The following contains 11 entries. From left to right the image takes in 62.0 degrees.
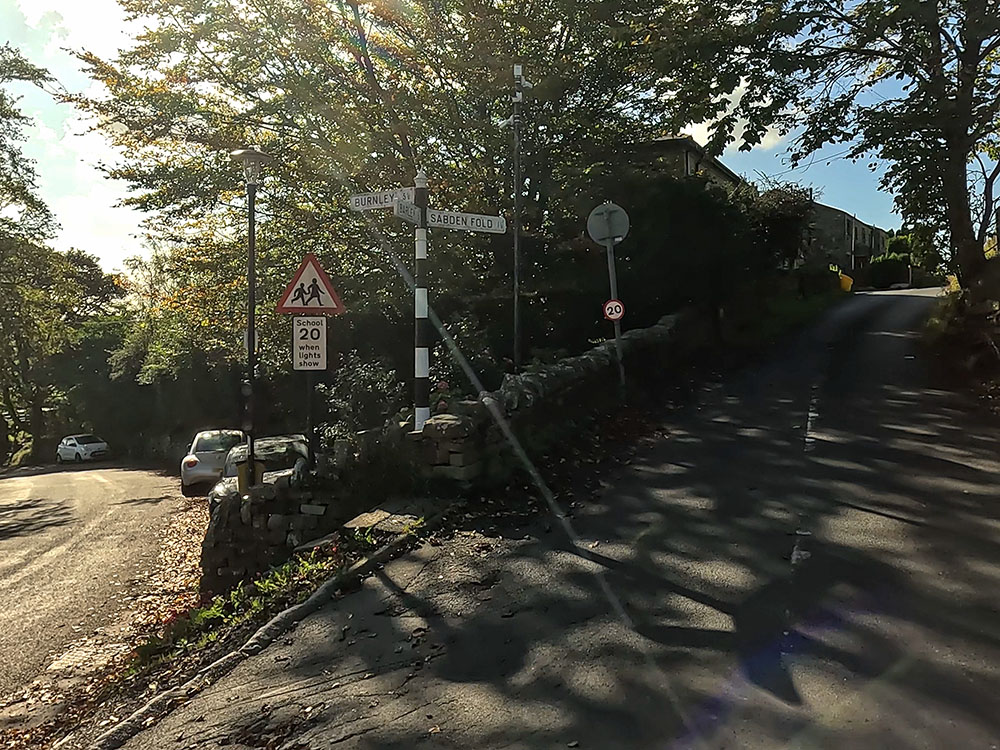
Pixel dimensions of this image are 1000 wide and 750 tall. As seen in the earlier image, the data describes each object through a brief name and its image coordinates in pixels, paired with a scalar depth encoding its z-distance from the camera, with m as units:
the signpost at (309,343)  9.34
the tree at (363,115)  16.12
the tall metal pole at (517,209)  11.71
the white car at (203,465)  18.08
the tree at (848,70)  11.95
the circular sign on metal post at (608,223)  11.67
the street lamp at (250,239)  12.51
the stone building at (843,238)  57.81
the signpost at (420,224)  8.74
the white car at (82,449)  42.31
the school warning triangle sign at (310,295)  9.33
